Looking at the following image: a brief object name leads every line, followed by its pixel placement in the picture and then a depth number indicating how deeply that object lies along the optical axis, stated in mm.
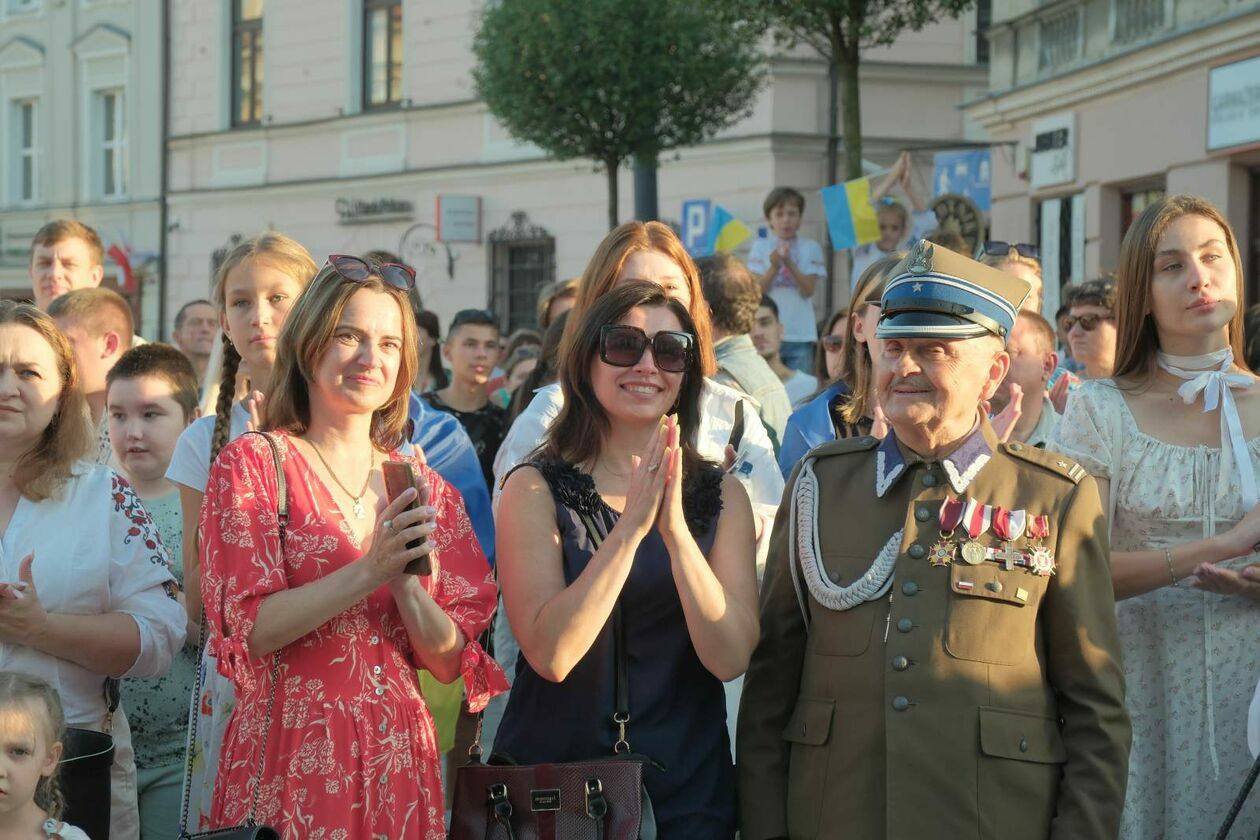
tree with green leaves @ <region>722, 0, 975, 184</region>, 15445
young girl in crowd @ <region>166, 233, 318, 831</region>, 4535
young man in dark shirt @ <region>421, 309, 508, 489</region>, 8070
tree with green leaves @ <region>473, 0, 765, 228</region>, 17141
